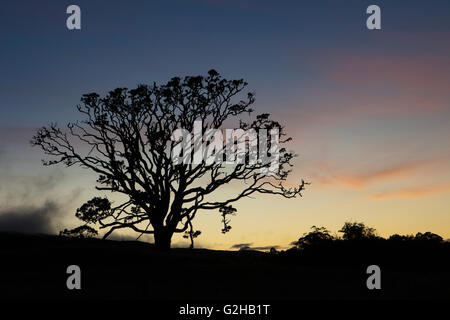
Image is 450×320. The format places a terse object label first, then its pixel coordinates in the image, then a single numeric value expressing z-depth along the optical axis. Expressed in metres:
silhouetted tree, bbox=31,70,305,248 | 31.36
